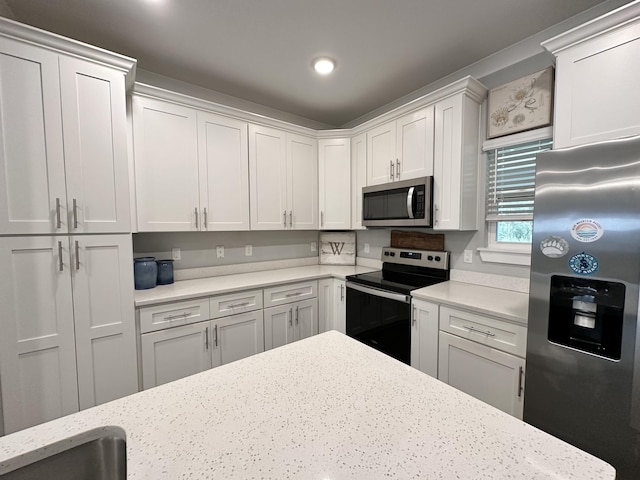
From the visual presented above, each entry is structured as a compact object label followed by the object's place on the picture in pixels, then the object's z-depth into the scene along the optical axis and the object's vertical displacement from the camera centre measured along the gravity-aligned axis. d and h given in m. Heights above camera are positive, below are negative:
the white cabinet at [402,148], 2.21 +0.69
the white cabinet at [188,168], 2.03 +0.47
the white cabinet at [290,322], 2.37 -0.89
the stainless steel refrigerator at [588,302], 1.08 -0.34
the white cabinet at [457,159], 2.02 +0.51
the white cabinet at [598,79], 1.25 +0.72
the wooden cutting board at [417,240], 2.45 -0.14
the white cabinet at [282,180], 2.58 +0.47
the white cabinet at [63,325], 1.42 -0.56
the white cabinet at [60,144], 1.39 +0.46
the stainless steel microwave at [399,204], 2.19 +0.19
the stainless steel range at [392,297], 2.03 -0.57
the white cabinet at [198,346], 1.83 -0.89
